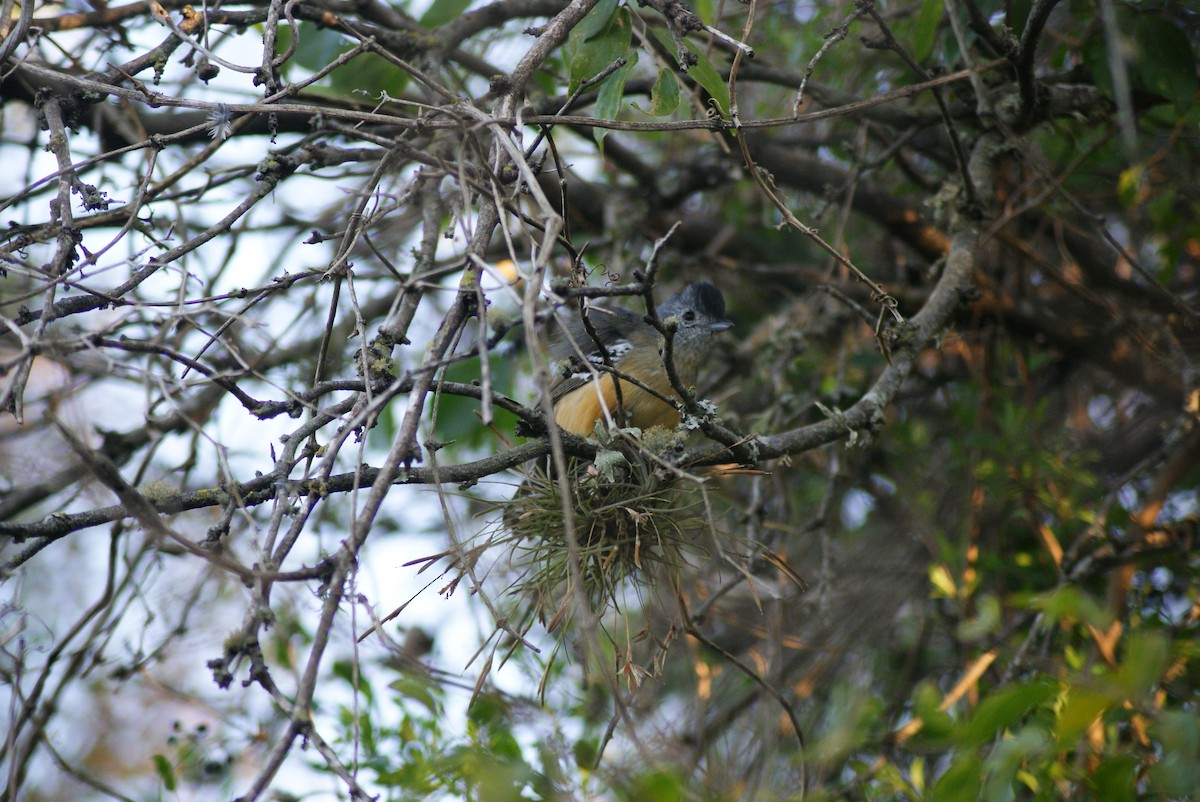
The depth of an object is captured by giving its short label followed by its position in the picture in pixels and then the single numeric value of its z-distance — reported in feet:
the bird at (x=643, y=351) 24.47
